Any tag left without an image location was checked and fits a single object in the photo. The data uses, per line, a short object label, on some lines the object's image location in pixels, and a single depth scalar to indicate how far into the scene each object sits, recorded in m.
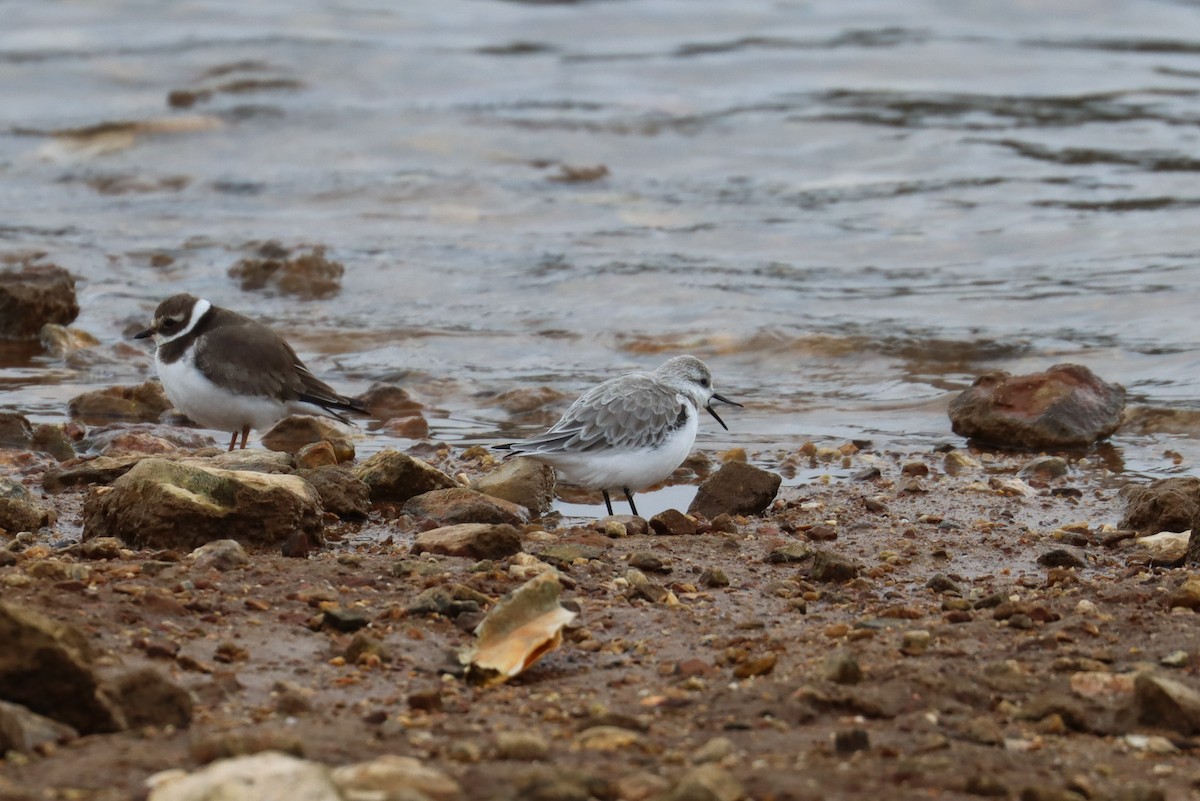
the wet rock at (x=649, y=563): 11.21
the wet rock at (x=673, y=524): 12.74
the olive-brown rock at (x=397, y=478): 13.60
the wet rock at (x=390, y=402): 18.70
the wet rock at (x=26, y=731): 6.60
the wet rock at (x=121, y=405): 17.94
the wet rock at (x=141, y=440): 15.90
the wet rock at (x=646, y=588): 10.47
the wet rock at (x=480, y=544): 11.27
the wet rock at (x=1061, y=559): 12.04
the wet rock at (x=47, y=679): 7.06
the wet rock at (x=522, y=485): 14.09
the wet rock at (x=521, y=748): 6.99
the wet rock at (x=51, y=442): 15.75
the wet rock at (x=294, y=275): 25.92
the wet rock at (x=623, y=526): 12.46
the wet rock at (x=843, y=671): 8.24
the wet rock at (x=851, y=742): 7.21
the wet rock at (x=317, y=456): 15.09
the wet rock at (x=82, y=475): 13.87
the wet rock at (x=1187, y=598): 10.02
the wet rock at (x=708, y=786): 6.16
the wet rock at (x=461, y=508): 12.79
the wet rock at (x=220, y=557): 10.27
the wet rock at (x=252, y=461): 13.32
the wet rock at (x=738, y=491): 13.83
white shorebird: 13.84
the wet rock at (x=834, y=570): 11.27
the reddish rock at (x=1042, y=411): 16.52
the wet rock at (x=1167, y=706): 7.69
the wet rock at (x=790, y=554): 11.90
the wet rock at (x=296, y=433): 17.36
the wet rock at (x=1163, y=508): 12.76
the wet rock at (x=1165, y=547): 11.91
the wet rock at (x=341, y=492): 13.06
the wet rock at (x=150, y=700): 7.21
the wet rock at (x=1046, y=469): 15.54
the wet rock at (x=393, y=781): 6.22
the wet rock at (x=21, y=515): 12.12
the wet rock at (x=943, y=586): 11.21
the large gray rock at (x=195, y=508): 11.30
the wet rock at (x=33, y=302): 21.77
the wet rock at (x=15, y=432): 15.79
